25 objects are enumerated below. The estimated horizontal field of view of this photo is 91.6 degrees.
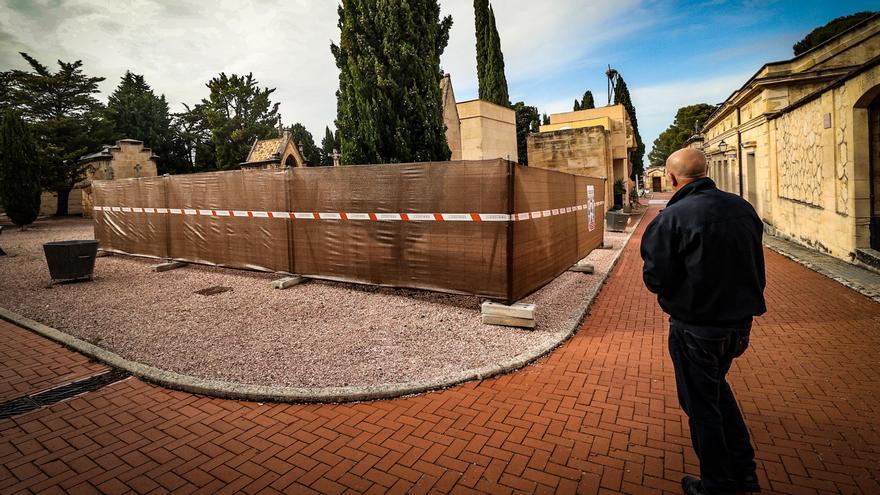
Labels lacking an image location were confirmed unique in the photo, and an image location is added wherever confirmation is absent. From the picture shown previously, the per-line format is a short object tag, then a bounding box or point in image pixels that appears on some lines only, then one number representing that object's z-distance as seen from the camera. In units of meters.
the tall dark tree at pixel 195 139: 53.25
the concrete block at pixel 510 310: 6.39
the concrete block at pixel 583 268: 10.42
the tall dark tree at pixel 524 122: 47.66
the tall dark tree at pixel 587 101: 52.26
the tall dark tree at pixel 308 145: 60.37
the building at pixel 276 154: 35.34
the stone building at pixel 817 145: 9.44
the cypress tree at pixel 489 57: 32.38
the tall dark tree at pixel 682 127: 73.25
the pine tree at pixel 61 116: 28.94
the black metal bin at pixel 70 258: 9.48
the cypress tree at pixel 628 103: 44.28
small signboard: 12.27
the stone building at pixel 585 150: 25.53
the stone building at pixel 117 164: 31.08
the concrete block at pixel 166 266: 11.15
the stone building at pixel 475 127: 21.94
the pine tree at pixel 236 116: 50.25
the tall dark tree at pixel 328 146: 63.66
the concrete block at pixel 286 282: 8.94
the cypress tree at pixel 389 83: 11.06
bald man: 2.63
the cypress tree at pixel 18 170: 21.31
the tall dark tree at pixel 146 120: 48.44
